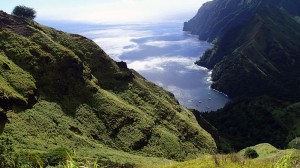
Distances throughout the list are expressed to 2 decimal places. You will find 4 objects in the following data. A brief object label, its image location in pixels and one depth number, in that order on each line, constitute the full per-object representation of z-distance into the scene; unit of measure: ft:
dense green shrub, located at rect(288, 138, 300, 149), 282.26
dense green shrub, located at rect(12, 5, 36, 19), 404.15
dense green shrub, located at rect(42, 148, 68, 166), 146.70
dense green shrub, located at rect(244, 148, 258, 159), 196.48
